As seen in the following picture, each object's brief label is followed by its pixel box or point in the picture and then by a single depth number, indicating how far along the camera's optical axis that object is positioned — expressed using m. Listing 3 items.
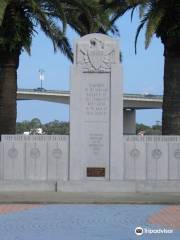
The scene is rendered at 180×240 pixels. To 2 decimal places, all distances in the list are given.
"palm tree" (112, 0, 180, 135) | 24.72
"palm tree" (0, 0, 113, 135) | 25.00
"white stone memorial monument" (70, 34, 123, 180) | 19.45
